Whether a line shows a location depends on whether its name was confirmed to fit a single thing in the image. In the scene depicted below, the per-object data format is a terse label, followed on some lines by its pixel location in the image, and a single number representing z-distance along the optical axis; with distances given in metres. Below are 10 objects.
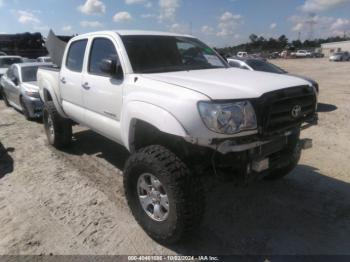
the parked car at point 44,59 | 18.12
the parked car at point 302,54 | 73.31
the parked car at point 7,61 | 14.44
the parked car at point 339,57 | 55.00
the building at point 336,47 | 88.06
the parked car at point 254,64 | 10.35
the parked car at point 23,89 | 8.59
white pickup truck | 2.88
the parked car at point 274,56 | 73.09
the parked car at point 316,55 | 74.88
